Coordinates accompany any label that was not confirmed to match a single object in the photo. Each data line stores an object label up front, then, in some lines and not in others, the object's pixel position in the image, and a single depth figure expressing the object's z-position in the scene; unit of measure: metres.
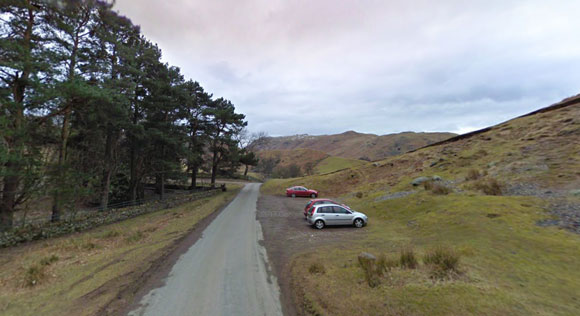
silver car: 13.73
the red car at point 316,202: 16.11
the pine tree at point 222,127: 35.25
